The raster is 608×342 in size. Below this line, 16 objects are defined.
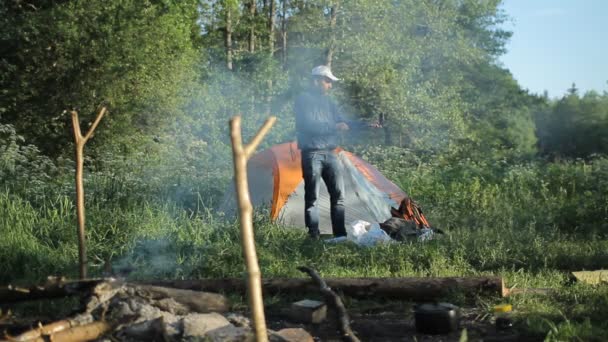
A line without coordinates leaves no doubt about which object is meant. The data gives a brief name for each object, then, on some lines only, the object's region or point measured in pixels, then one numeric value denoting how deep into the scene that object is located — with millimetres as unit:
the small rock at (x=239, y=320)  3719
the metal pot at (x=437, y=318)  3889
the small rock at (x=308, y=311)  4168
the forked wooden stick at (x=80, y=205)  4422
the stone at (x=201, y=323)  3480
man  7180
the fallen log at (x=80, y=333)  3361
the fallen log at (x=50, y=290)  3838
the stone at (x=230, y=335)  3408
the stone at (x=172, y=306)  3939
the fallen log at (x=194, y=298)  4073
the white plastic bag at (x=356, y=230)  7248
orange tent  7930
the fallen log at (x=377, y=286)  4582
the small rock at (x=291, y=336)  3480
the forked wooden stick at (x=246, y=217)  2504
